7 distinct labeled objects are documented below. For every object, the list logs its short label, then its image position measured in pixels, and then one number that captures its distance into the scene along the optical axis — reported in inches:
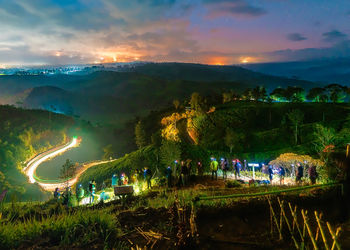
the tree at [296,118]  1461.2
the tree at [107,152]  2776.6
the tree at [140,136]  2391.6
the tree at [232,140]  1408.7
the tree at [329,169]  266.4
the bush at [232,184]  523.0
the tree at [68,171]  1143.3
